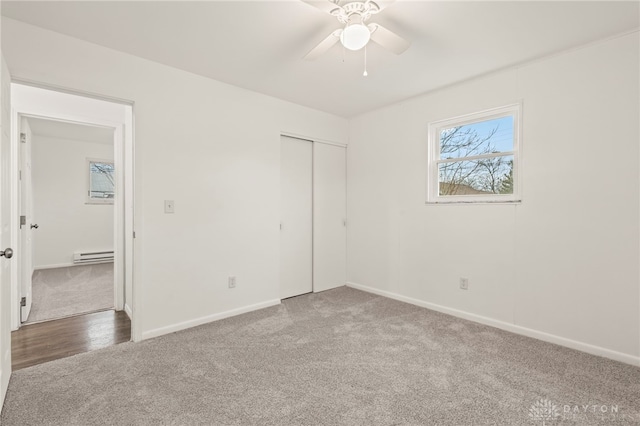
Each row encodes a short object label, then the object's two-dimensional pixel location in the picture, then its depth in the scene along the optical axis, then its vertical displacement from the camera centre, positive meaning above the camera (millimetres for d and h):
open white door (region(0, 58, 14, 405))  1799 -156
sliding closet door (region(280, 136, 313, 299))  3854 -107
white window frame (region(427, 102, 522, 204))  2848 +544
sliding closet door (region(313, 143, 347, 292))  4156 -111
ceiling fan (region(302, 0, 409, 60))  1738 +1101
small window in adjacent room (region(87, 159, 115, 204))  6207 +502
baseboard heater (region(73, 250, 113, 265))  5946 -991
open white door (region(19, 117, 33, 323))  3025 -206
